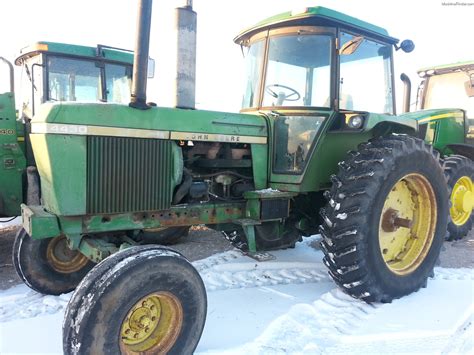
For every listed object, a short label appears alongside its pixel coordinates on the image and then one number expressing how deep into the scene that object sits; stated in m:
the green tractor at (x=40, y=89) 5.29
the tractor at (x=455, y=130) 6.11
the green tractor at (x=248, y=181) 2.61
